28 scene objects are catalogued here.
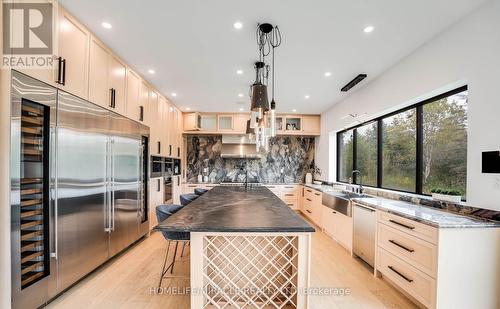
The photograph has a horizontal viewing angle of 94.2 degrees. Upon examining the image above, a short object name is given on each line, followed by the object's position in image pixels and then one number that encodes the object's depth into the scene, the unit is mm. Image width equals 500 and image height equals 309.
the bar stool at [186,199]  3256
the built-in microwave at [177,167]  5484
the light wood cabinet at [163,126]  4543
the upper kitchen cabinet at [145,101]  3701
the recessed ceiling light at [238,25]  2257
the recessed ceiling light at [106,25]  2311
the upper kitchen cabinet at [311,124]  6227
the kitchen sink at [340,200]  3450
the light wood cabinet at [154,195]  4027
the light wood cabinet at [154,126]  4086
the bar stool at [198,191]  4098
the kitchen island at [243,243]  1640
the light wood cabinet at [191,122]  5960
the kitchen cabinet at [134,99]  3320
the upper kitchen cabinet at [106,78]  2533
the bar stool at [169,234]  2289
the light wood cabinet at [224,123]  6176
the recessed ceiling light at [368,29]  2300
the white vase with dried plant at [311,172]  6284
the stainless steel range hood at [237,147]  6203
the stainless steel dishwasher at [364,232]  2750
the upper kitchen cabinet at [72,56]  2088
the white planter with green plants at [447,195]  2266
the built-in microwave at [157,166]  4139
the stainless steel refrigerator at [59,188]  1767
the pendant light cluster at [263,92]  2215
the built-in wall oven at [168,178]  4758
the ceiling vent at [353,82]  3457
